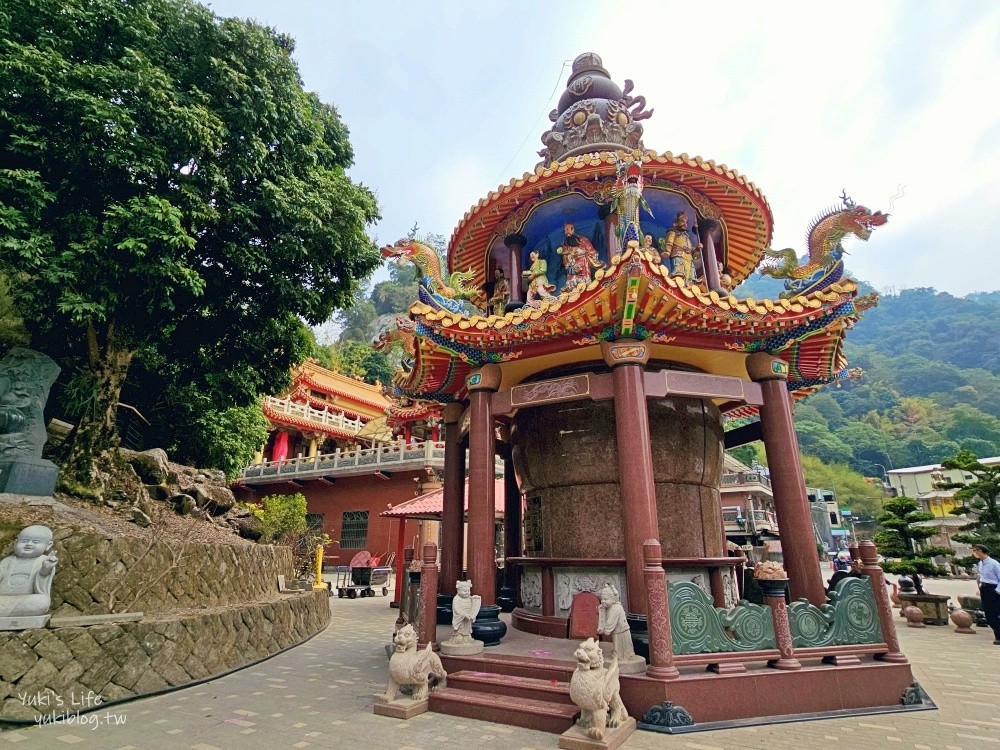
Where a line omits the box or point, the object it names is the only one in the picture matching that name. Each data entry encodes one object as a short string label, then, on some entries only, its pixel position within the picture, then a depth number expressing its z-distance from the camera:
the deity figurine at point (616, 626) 5.65
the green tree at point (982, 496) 13.56
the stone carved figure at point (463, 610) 6.70
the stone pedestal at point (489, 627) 6.89
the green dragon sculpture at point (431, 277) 7.75
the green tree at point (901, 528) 14.70
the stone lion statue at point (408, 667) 5.90
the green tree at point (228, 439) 16.86
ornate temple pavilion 5.80
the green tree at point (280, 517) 17.05
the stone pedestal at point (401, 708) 5.67
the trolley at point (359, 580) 20.70
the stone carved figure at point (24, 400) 8.94
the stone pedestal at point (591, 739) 4.64
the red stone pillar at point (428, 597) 6.84
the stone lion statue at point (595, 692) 4.80
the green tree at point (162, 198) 9.28
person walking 10.22
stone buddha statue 6.09
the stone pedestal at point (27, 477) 8.23
